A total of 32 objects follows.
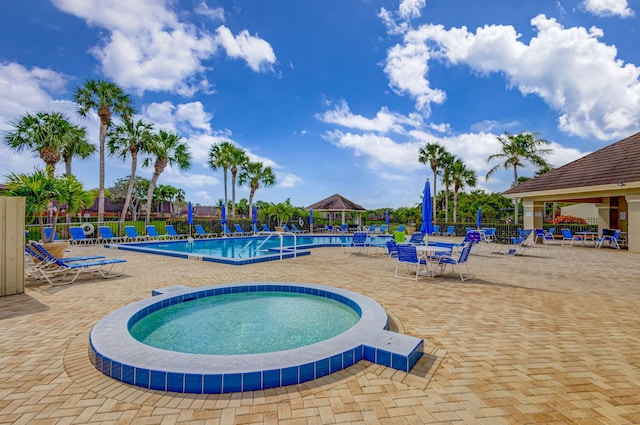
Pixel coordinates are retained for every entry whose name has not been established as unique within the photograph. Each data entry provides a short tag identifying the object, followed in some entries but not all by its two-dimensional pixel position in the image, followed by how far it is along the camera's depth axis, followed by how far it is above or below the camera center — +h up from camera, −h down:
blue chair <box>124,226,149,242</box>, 16.29 -0.77
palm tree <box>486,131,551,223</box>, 27.77 +5.65
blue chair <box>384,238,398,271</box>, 8.12 -0.75
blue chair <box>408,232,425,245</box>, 11.50 -0.80
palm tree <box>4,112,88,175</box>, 16.98 +4.48
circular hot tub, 2.62 -1.26
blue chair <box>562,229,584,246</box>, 16.99 -1.14
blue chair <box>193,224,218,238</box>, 19.89 -0.90
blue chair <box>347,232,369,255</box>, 12.04 -0.90
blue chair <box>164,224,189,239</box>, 18.58 -0.79
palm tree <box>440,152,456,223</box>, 32.03 +5.07
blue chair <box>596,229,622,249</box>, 14.92 -1.14
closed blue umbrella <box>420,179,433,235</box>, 8.31 +0.15
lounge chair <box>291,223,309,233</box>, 24.62 -1.03
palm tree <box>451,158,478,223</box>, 32.47 +4.12
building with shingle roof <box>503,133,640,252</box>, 13.77 +1.38
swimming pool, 10.52 -1.33
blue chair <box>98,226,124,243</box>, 15.48 -0.73
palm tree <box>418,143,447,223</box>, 31.81 +6.17
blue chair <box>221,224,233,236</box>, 20.64 -0.90
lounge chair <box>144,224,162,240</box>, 17.95 -0.75
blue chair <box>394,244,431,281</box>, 7.25 -0.88
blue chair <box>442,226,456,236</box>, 23.54 -1.08
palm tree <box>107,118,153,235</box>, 21.64 +5.38
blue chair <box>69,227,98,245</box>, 14.66 -0.73
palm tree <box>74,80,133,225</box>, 19.42 +7.15
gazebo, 26.69 +1.03
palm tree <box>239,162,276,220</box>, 32.00 +4.24
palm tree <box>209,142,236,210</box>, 29.48 +5.73
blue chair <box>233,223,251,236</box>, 22.12 -0.91
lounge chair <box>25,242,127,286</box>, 6.62 -1.09
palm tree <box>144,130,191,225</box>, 22.42 +4.73
